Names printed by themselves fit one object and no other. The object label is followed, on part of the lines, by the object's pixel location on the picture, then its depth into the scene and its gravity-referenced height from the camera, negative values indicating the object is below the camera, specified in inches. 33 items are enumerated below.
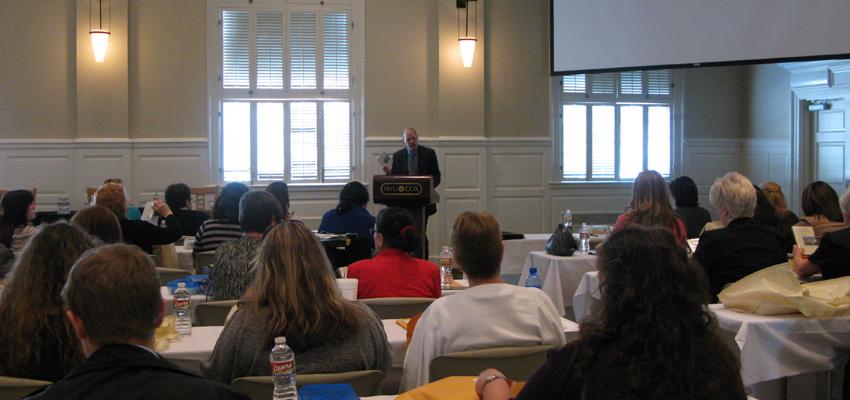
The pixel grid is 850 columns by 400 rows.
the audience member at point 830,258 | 168.4 -18.0
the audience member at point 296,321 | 103.8 -18.3
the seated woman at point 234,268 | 162.6 -18.4
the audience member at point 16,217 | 196.4 -11.1
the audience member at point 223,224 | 218.4 -14.1
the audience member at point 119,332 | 64.7 -12.9
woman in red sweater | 165.8 -19.4
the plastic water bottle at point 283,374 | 94.3 -22.2
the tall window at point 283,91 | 396.2 +34.1
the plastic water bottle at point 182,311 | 138.5 -23.1
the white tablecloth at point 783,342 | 144.7 -29.2
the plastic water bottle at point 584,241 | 264.1 -22.4
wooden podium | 242.1 -6.7
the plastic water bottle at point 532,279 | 185.3 -24.4
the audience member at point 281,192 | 239.5 -6.9
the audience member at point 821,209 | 225.1 -11.3
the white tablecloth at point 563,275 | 247.9 -30.8
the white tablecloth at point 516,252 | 301.4 -29.4
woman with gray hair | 176.6 -15.7
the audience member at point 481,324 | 117.6 -21.0
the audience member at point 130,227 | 212.8 -14.4
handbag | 252.2 -22.2
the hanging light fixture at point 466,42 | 398.6 +55.5
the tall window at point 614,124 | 429.7 +20.0
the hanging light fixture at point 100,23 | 372.8 +61.1
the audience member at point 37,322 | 100.3 -17.5
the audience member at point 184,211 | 266.8 -13.3
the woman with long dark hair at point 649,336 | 72.7 -14.2
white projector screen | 331.3 +53.2
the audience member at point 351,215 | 255.4 -14.1
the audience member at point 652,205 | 215.8 -9.7
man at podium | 364.5 +2.5
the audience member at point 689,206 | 273.0 -12.7
